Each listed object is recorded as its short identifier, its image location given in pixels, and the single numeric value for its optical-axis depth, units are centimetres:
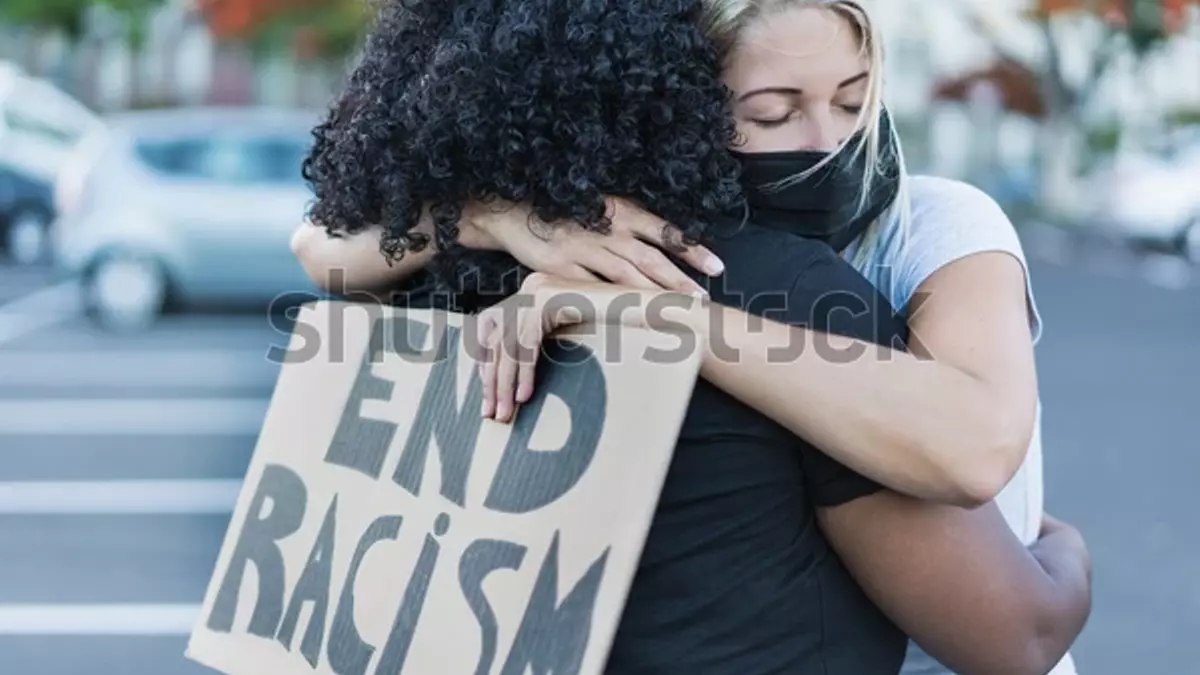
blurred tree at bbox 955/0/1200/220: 2500
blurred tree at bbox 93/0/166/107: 2972
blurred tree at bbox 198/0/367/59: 2519
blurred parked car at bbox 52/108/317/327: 1229
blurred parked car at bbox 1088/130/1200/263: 2183
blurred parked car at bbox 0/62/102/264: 1739
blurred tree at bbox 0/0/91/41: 3000
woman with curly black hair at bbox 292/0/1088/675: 158
